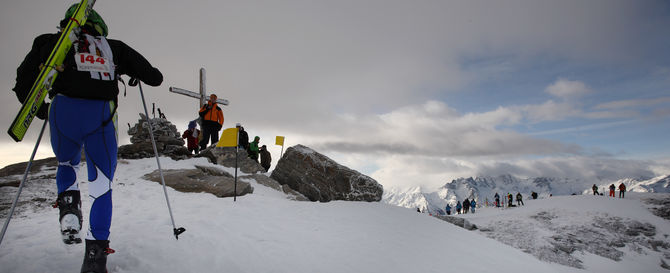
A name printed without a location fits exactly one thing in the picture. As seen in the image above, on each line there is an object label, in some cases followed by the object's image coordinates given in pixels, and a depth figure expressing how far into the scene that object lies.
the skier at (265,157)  18.44
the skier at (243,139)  15.84
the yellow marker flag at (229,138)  9.01
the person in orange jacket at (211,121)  14.76
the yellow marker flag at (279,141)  17.12
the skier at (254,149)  16.72
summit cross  17.66
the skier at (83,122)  2.76
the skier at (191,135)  17.00
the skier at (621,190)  32.69
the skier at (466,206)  32.78
